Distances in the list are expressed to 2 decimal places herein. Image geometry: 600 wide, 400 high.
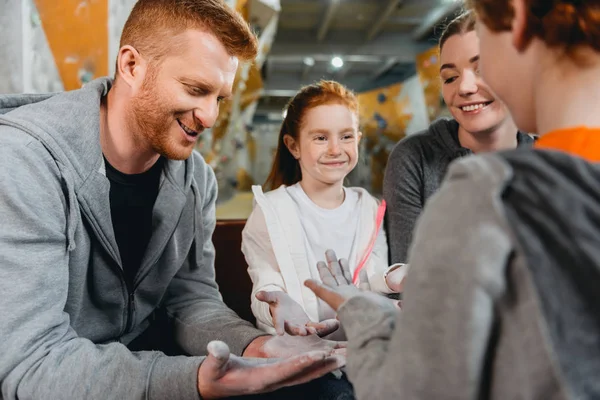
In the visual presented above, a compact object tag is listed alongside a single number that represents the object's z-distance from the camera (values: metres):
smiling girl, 1.69
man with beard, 1.02
